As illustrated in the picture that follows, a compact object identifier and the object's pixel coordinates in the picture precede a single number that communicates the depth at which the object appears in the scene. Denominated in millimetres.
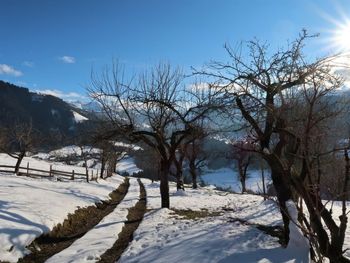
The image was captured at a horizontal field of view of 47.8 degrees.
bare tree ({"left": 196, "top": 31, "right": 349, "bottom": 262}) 7314
